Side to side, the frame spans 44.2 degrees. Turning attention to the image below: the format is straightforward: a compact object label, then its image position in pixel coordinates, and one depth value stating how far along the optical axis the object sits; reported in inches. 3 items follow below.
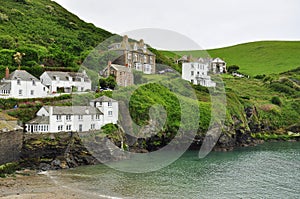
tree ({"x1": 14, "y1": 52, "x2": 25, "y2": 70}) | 2807.8
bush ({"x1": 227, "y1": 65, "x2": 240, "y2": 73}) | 5825.8
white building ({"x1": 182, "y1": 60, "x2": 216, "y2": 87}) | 3846.0
